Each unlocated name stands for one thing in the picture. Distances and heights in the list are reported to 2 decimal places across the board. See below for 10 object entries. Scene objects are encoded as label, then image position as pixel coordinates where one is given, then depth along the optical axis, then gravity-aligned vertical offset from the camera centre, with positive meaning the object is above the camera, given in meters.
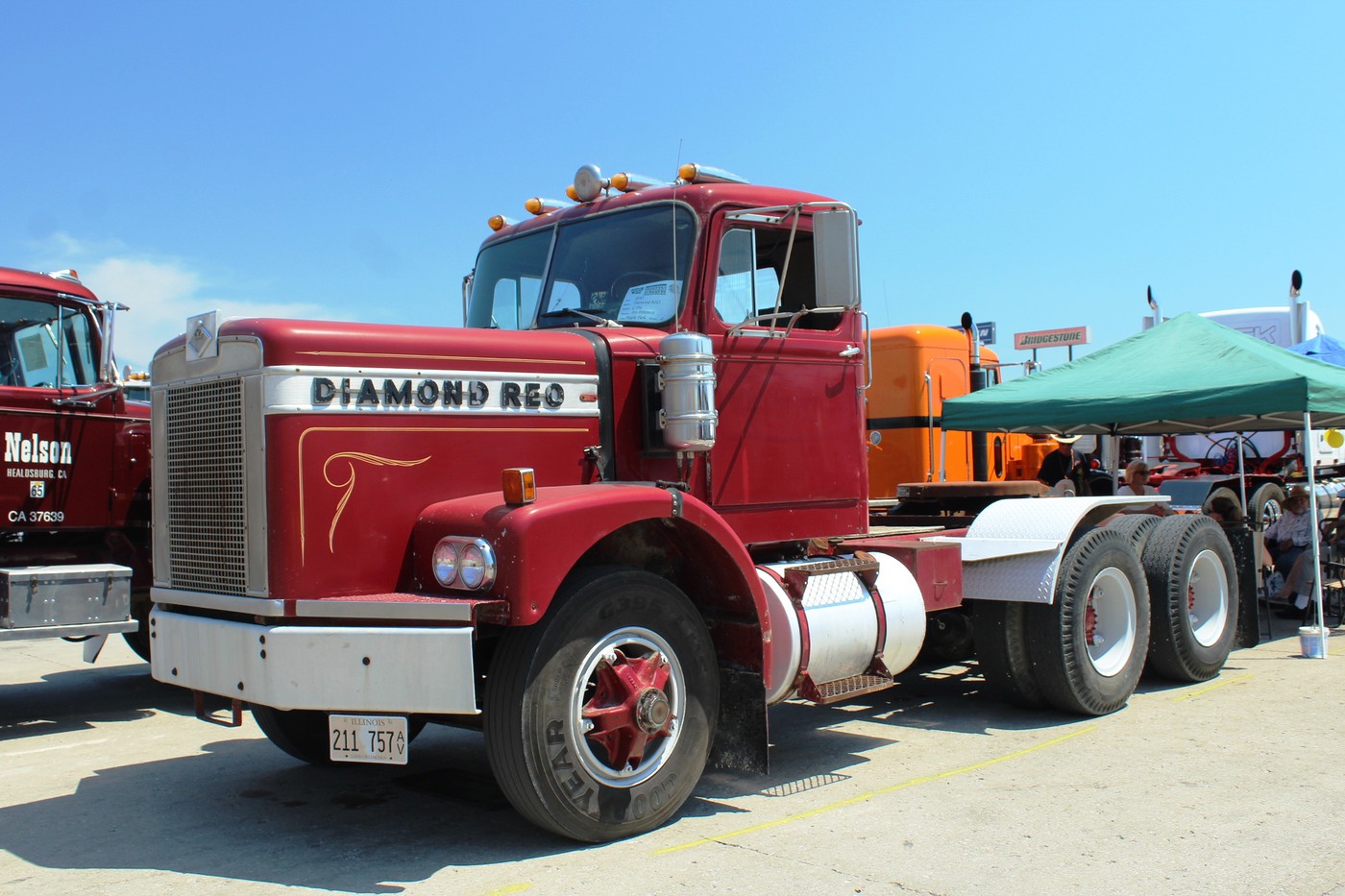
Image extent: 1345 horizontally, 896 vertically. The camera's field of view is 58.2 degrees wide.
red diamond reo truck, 4.54 -0.12
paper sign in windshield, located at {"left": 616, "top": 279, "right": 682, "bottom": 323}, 5.76 +0.85
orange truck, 11.84 +0.70
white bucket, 9.02 -1.40
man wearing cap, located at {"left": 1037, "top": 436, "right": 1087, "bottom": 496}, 13.35 -0.04
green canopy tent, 9.11 +0.57
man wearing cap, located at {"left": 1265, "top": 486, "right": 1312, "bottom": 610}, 11.12 -0.75
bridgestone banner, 16.23 +1.74
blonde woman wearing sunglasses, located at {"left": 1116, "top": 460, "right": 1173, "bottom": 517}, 10.54 -0.13
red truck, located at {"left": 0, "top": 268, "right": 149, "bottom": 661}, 7.79 +0.18
